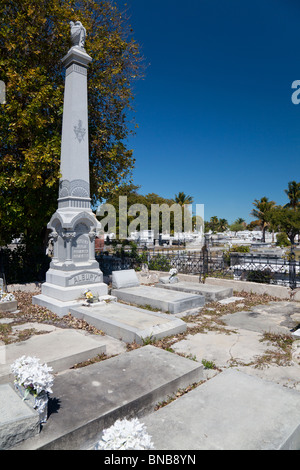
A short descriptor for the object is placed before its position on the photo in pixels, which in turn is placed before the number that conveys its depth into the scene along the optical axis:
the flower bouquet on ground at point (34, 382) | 2.83
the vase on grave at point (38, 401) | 2.82
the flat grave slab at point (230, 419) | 2.54
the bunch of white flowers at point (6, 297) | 8.43
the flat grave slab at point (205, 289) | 9.80
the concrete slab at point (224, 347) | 5.30
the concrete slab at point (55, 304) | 8.06
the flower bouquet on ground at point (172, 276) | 11.36
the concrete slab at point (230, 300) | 9.62
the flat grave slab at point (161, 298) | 8.40
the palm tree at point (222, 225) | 98.96
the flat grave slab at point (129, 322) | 6.11
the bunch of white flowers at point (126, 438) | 2.10
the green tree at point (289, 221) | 32.99
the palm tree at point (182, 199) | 64.12
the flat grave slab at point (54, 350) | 4.54
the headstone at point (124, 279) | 10.62
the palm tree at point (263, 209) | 60.68
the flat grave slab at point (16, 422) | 2.53
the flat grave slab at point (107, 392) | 2.81
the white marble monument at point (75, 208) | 9.12
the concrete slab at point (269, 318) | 7.05
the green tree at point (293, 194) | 56.24
